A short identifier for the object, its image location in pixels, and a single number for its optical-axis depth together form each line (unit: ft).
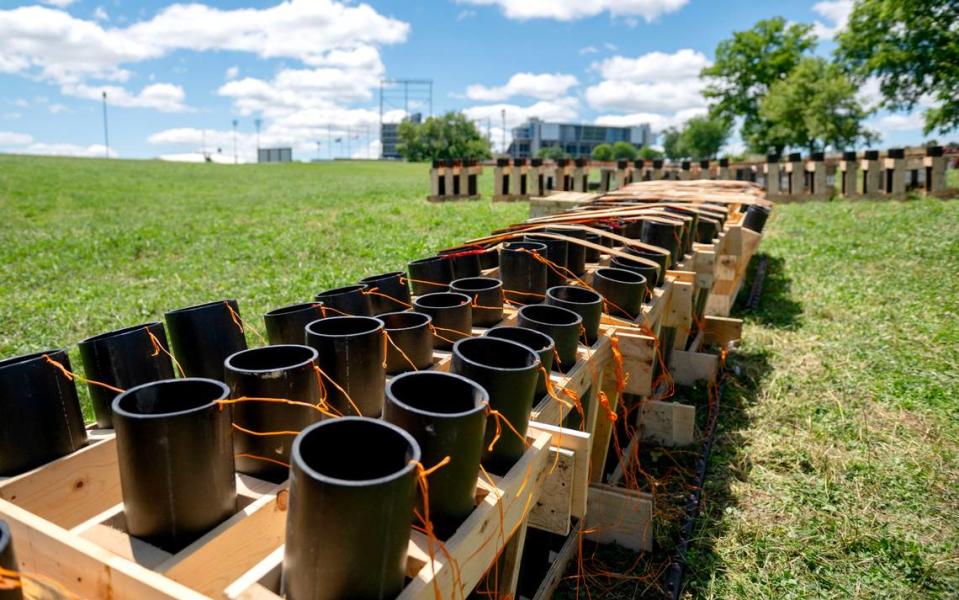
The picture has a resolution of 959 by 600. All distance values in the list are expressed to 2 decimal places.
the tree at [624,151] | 429.05
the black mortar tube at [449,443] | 5.09
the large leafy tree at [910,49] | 74.23
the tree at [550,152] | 427.99
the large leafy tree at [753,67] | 173.17
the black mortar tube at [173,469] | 4.91
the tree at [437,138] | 342.03
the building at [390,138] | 520.05
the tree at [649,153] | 406.93
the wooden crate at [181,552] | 4.53
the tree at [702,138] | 320.91
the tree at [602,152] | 431.23
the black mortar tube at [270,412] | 5.89
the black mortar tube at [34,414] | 6.01
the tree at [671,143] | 442.30
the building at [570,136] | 588.50
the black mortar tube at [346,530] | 4.03
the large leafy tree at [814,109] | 145.38
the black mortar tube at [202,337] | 7.62
